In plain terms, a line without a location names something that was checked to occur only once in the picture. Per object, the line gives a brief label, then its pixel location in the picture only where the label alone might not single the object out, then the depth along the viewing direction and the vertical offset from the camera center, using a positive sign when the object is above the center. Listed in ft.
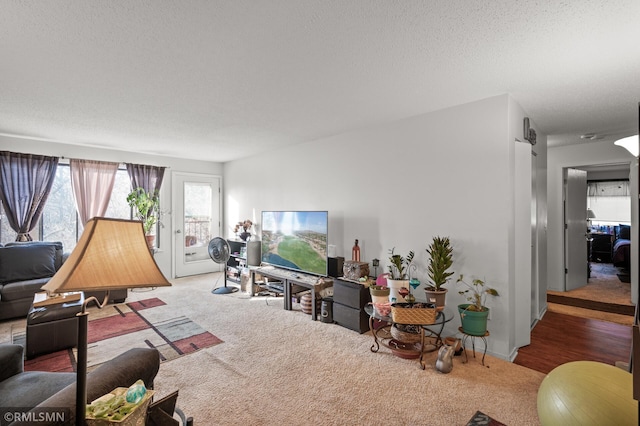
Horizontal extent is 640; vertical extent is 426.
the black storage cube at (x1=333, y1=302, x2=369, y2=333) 11.27 -3.95
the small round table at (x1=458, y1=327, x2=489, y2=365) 8.94 -4.05
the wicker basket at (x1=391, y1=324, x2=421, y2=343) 9.05 -3.61
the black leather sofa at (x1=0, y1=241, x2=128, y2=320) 12.32 -2.56
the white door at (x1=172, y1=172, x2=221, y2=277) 20.56 -0.37
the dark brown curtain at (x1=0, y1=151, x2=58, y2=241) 14.70 +1.37
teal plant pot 8.89 -3.17
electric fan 17.08 -2.13
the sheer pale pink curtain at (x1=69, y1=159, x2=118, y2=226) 16.63 +1.68
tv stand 12.79 -2.97
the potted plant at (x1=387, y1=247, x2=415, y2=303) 9.79 -2.17
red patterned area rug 9.30 -4.42
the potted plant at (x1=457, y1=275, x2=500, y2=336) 8.89 -2.85
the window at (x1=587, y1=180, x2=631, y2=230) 26.94 +1.31
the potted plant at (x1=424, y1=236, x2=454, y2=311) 9.65 -1.77
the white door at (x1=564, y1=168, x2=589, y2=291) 16.49 -0.69
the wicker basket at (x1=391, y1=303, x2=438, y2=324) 8.49 -2.78
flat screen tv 13.29 -1.20
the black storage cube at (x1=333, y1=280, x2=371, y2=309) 11.29 -3.04
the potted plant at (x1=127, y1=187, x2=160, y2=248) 18.03 +0.57
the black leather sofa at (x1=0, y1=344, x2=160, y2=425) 3.97 -2.67
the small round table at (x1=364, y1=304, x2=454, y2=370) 8.85 -4.06
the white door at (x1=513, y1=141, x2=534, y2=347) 9.69 -0.73
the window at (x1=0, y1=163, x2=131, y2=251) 16.08 -0.10
